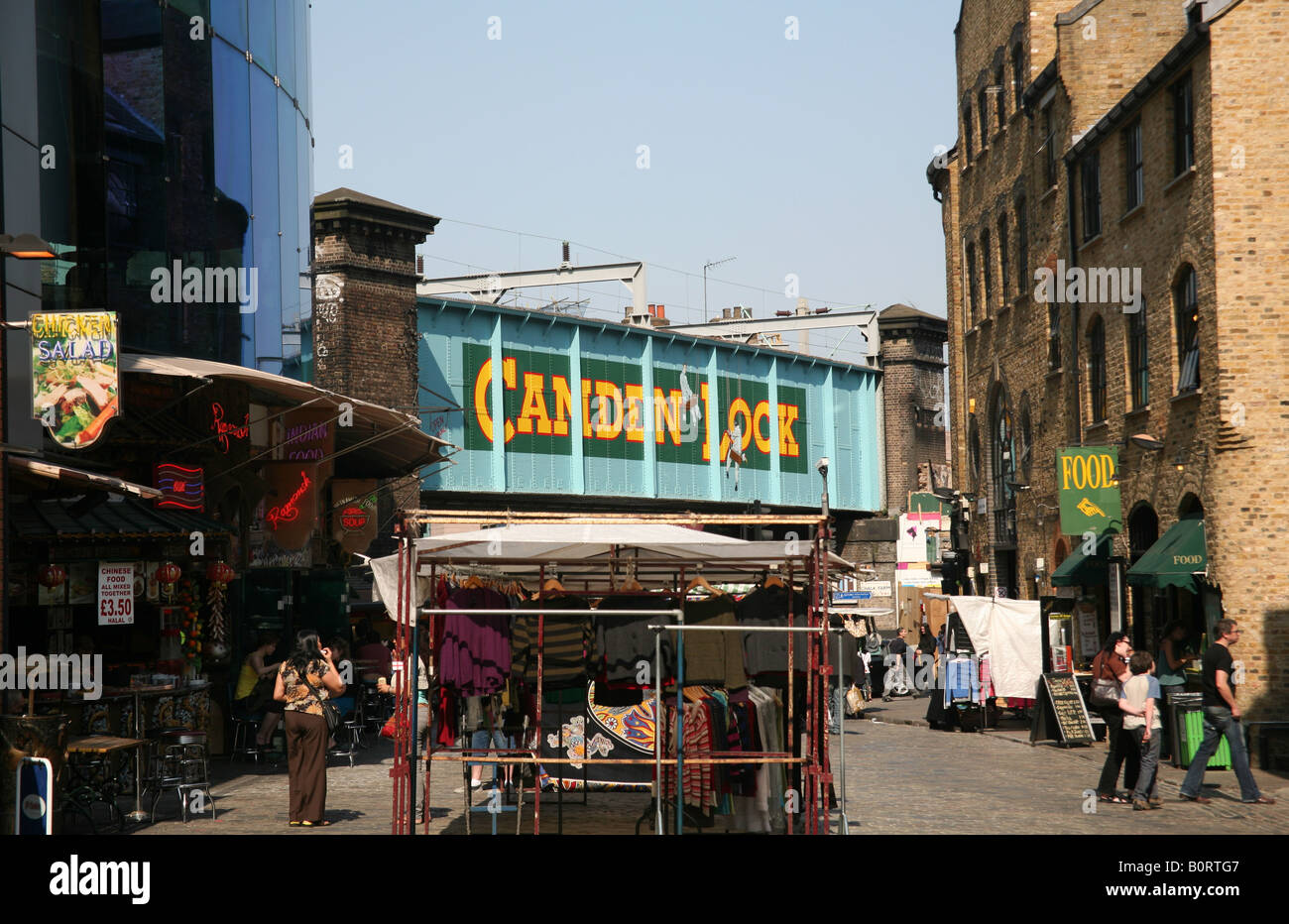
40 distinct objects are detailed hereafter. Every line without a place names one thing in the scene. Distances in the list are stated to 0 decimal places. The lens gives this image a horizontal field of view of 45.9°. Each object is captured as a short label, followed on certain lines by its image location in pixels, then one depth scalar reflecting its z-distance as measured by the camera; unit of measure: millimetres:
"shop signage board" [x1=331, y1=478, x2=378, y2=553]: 27766
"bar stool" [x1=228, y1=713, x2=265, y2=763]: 20234
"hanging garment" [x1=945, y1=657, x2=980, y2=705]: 26219
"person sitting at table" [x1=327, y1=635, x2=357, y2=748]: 21406
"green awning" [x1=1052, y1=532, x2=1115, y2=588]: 26328
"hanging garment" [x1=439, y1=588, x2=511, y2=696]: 13008
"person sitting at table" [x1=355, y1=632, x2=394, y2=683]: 24797
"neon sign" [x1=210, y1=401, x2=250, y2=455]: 20453
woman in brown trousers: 14352
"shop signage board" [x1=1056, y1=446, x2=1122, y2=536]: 25312
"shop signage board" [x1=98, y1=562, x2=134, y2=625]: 17281
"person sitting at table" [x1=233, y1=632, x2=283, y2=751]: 19750
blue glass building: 17250
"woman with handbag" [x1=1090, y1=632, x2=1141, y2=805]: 16297
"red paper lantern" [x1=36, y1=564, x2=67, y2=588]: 17016
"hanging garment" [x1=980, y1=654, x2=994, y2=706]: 26078
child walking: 15789
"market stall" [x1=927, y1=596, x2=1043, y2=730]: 25469
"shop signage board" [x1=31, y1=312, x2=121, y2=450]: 14656
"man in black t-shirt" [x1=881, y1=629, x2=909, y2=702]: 35750
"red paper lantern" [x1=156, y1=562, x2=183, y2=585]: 18469
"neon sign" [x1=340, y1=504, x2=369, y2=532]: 27812
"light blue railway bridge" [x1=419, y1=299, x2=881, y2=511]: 40125
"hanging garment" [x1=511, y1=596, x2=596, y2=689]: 13281
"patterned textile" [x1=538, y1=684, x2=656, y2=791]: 13945
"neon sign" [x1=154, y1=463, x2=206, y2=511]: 19203
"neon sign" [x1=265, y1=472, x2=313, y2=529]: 23391
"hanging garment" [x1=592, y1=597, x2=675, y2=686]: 13250
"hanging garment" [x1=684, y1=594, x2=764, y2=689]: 13062
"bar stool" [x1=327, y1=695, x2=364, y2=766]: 21458
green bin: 19312
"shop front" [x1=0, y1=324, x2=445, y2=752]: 15133
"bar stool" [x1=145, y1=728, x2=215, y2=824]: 14969
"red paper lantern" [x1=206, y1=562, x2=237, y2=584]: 20078
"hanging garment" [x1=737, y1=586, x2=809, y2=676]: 13336
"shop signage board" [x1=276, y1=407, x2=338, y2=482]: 22969
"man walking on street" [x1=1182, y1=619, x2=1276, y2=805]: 16031
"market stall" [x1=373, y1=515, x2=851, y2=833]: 12344
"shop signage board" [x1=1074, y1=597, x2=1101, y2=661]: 27719
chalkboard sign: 22766
